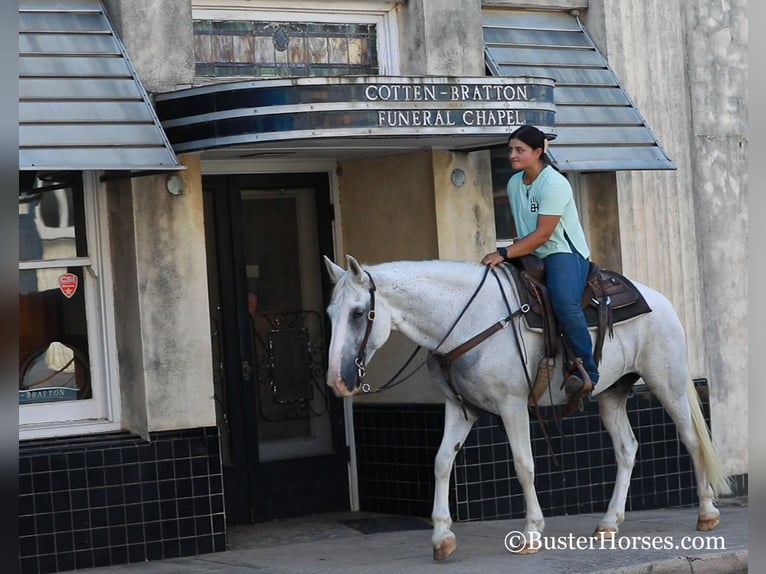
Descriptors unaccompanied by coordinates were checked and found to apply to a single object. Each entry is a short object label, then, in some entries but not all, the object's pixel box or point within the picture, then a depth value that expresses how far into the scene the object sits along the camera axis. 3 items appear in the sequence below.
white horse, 13.65
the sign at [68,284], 16.10
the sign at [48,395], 15.92
